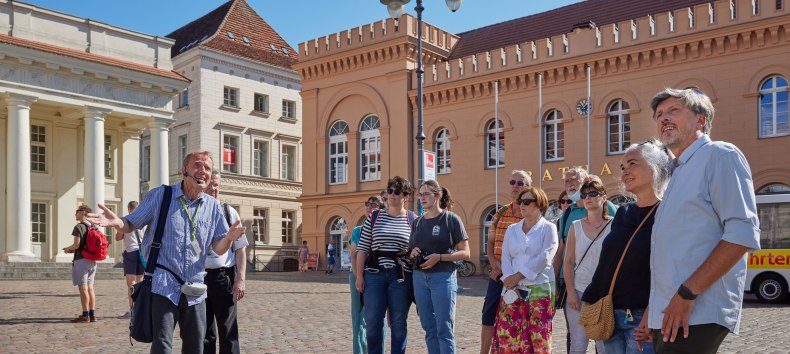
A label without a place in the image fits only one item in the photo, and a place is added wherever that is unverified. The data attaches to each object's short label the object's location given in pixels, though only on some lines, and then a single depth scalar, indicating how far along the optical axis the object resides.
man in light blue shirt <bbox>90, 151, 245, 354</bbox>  5.30
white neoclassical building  31.66
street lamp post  18.64
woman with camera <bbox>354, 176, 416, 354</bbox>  7.32
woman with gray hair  4.28
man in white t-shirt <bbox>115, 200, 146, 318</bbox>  11.88
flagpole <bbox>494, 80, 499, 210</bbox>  33.28
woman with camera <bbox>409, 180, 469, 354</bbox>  7.05
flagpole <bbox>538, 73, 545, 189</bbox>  32.38
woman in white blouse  6.45
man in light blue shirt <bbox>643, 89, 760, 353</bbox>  3.22
